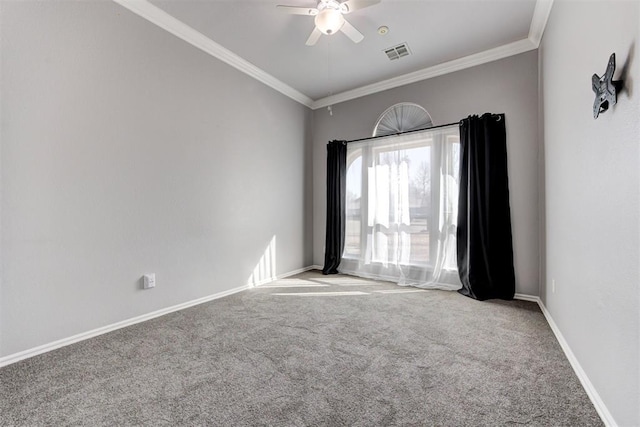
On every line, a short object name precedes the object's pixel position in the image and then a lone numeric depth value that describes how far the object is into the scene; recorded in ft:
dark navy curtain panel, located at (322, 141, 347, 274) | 14.66
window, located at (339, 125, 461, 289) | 11.76
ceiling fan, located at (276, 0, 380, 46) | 7.53
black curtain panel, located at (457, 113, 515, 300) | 10.46
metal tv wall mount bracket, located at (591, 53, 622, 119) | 4.21
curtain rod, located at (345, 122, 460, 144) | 11.70
